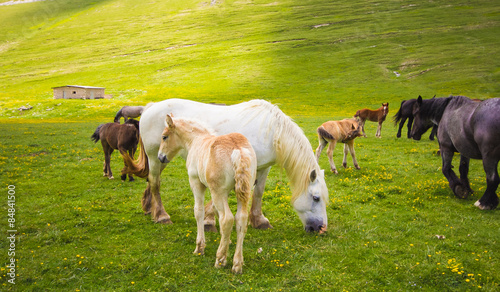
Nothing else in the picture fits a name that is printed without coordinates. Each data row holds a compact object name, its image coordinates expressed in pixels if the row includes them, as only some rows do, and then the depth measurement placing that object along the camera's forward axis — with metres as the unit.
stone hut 65.00
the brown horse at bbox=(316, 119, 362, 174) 11.99
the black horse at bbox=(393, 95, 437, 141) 18.67
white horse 6.42
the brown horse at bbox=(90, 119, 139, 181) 11.18
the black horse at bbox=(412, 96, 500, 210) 7.44
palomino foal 4.86
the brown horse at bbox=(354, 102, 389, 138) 23.92
